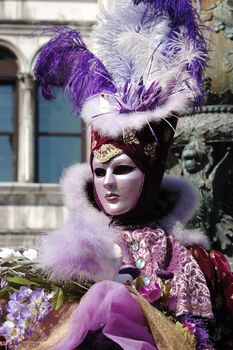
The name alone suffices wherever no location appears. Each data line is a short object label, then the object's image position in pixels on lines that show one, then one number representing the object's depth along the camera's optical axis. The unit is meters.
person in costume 3.66
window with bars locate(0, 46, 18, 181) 18.87
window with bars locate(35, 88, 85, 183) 18.85
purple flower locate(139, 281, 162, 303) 3.82
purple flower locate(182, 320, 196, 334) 3.86
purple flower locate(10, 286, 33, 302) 3.76
